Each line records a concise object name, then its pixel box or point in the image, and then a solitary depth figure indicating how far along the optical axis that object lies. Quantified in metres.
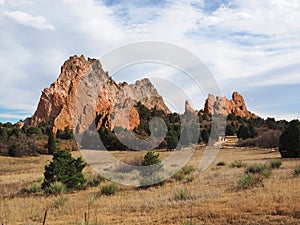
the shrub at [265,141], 50.56
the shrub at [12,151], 46.81
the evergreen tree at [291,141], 29.62
